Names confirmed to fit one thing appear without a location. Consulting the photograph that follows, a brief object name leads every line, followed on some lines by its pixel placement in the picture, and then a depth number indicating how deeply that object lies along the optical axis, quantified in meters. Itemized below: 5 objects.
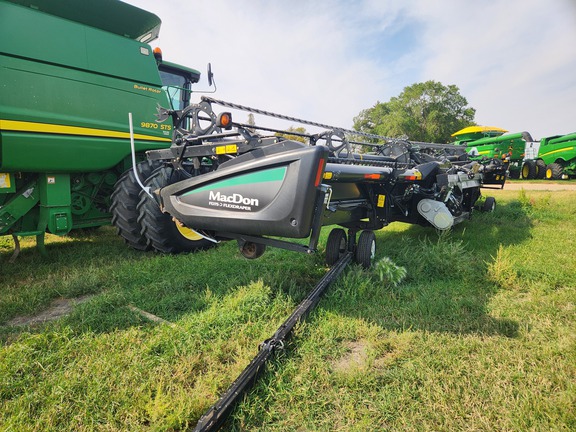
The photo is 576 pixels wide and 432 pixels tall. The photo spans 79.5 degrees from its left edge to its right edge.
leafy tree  33.91
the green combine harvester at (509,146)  14.86
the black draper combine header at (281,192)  2.20
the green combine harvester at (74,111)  3.21
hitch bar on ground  1.45
